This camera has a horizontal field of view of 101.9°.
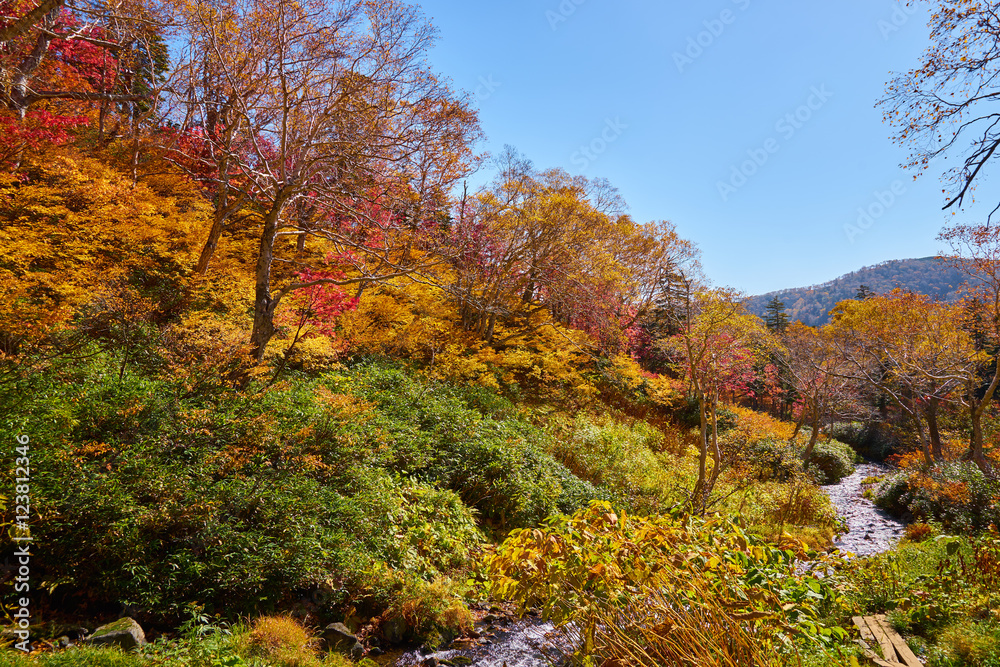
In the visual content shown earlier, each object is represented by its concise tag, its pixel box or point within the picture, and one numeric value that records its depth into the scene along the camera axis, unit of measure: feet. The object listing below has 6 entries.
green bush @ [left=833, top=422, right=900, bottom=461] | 68.03
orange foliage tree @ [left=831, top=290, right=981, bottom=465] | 40.16
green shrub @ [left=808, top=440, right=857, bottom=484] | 52.90
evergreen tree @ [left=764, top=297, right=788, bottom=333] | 124.53
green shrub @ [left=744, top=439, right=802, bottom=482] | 44.55
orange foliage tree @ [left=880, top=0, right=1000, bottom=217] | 11.88
